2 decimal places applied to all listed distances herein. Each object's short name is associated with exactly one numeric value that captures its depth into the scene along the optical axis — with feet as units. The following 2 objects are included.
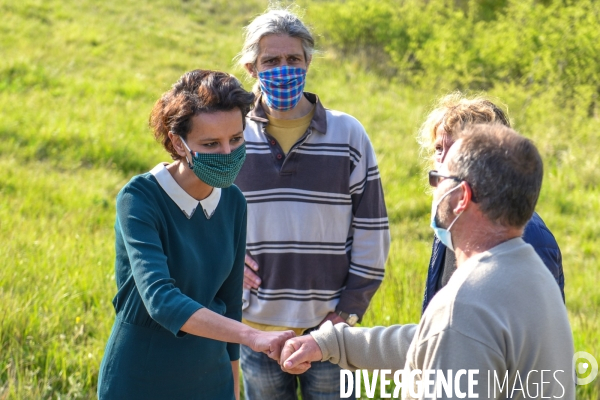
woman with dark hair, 8.42
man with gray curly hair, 11.25
